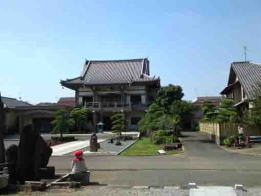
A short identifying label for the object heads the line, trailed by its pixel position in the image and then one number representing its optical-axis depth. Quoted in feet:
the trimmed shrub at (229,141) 56.54
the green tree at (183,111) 84.06
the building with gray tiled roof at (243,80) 70.10
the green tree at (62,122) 78.18
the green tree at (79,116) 90.96
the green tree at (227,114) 65.20
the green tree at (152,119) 72.57
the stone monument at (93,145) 54.31
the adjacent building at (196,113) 119.48
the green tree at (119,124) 77.27
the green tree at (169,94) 101.05
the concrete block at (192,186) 22.63
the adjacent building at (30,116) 103.75
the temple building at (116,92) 107.35
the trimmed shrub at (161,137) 64.06
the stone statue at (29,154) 26.05
